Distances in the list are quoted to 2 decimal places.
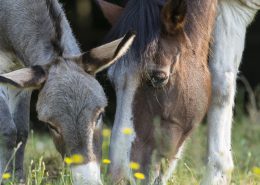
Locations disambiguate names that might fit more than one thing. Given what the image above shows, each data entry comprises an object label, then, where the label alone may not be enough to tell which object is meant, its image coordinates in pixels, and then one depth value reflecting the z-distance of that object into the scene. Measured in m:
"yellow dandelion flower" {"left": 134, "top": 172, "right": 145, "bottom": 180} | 10.54
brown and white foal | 11.37
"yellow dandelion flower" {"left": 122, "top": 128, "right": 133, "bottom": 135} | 11.22
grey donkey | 10.39
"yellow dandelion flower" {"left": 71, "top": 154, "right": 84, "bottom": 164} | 10.22
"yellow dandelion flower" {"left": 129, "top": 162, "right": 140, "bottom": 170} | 10.90
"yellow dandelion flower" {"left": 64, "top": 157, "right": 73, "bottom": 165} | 10.01
